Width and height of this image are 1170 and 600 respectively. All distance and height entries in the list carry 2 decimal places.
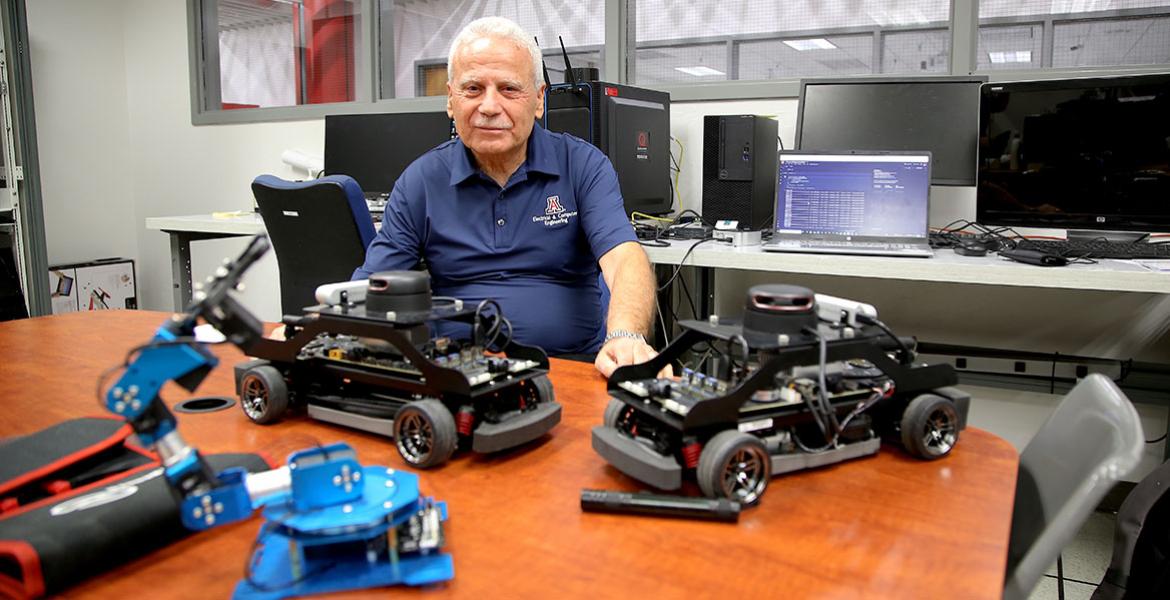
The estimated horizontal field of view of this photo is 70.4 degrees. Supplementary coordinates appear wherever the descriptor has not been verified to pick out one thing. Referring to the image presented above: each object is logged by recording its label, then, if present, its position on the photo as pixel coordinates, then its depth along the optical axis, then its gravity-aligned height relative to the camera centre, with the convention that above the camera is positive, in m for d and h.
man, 1.79 -0.04
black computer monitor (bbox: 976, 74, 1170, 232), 2.33 +0.12
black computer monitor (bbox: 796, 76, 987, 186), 2.62 +0.24
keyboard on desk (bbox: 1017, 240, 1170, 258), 2.21 -0.15
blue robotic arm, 0.59 -0.23
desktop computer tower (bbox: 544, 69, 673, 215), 2.71 +0.23
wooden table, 0.65 -0.30
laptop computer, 2.41 -0.02
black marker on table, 0.75 -0.28
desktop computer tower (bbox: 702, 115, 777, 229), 2.73 +0.09
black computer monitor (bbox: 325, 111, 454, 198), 3.49 +0.23
